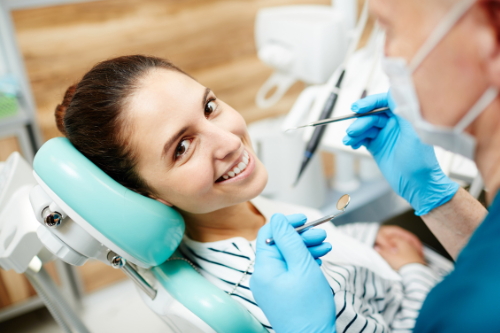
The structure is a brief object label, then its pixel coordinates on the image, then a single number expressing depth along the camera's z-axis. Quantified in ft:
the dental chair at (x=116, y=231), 2.21
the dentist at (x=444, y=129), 1.43
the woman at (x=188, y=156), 2.49
